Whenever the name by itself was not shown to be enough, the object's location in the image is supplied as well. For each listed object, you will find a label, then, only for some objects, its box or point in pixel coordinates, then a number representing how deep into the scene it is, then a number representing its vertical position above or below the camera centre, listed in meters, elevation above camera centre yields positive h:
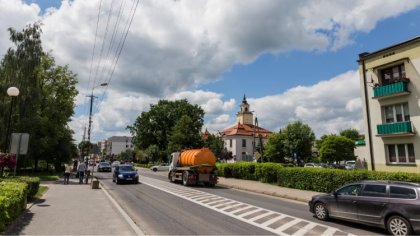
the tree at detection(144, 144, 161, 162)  67.06 +2.57
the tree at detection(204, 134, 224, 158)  68.00 +4.33
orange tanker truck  24.31 -0.34
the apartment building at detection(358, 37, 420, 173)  21.25 +4.34
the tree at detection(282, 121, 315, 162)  63.56 +5.04
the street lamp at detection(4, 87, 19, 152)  14.58 +3.32
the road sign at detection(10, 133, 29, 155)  13.90 +0.89
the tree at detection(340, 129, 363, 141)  93.19 +9.41
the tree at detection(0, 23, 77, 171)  28.89 +6.01
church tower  98.38 +15.42
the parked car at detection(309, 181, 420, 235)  8.60 -1.19
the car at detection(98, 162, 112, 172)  51.67 -0.66
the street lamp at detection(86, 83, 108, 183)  30.74 +5.31
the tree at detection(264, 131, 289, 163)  65.94 +3.32
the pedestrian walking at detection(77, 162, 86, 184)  25.94 -0.53
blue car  26.34 -0.91
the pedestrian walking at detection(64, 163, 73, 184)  25.02 -0.77
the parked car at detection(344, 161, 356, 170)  54.29 +0.10
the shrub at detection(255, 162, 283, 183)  24.81 -0.54
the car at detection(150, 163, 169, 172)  54.34 -0.64
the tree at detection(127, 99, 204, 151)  71.50 +9.65
